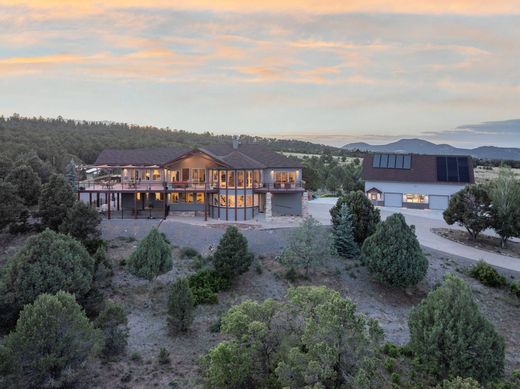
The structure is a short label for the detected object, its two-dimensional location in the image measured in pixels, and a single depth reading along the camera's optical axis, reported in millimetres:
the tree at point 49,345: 13328
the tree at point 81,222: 27766
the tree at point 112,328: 16734
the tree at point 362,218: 30500
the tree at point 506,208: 33750
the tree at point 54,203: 30562
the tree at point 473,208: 33969
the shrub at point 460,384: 10906
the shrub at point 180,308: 18953
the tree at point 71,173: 43772
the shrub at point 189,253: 28266
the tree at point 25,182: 37094
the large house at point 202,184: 37094
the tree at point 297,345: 11992
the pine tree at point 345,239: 29625
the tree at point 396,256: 24750
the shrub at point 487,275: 27250
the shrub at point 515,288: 26031
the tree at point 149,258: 22516
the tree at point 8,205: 30344
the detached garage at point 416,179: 47375
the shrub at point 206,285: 22719
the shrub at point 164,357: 16750
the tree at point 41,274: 17641
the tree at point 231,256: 24547
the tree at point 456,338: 15039
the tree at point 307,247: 25922
